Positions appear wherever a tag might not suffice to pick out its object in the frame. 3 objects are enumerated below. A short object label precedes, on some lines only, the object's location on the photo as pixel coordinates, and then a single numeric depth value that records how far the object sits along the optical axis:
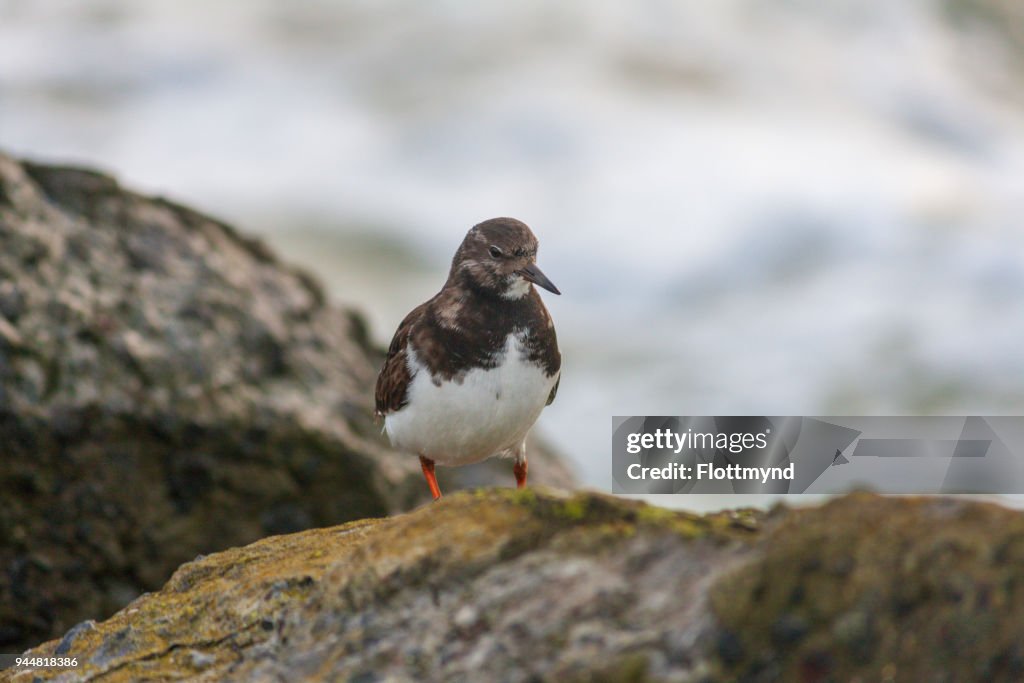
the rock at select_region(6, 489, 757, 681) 5.64
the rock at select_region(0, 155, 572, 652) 12.70
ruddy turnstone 11.29
